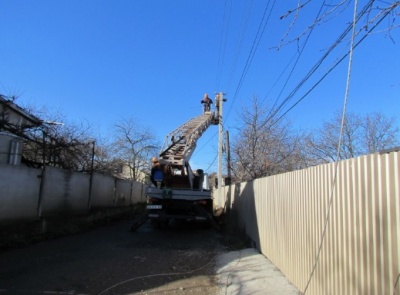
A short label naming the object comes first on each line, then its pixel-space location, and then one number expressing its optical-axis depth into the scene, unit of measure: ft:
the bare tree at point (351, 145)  106.22
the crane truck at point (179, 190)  55.77
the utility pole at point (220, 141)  92.27
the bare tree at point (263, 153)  82.89
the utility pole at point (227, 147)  90.70
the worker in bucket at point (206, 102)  99.82
